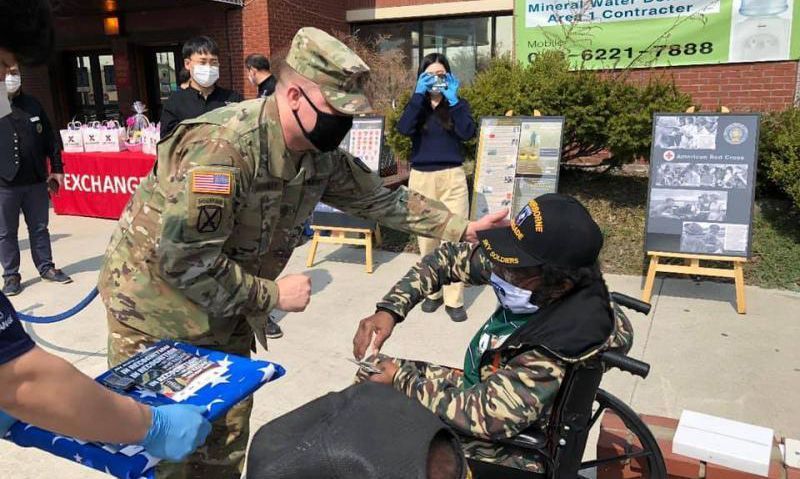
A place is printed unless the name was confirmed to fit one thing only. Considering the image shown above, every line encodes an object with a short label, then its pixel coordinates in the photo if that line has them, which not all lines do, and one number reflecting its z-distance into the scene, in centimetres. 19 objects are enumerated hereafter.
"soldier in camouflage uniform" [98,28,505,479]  175
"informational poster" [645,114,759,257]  472
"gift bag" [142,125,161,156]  785
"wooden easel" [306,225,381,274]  581
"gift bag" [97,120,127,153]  802
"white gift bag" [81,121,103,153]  806
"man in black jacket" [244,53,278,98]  545
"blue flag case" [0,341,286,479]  125
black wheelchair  178
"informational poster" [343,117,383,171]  617
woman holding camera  490
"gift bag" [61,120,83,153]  817
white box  203
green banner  834
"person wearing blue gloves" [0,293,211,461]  105
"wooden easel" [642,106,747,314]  459
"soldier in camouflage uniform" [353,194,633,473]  173
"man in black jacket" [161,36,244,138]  496
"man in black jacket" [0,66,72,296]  532
